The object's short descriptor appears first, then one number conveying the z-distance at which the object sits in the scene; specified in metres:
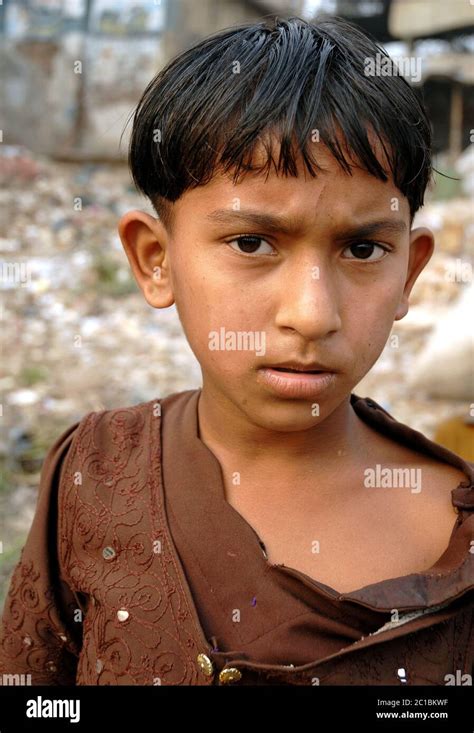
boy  0.72
